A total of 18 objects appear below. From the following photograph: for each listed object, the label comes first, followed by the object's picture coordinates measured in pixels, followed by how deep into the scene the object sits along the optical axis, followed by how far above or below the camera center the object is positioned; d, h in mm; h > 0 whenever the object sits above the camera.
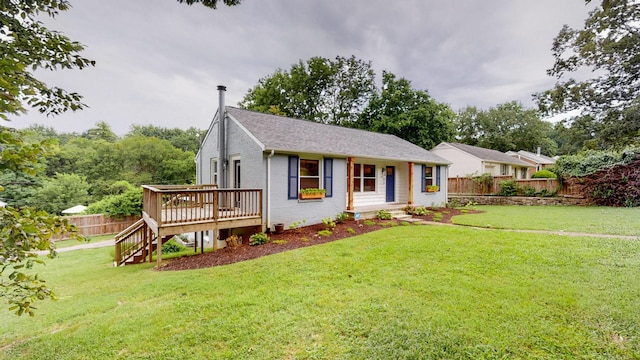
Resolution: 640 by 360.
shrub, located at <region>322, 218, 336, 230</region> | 9625 -1544
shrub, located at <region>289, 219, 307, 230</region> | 9422 -1514
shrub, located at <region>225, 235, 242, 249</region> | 8047 -1851
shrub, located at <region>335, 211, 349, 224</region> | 10564 -1418
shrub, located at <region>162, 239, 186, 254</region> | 12312 -3141
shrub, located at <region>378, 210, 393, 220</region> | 11328 -1429
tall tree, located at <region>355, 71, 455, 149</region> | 25703 +6685
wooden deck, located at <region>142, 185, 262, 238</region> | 7055 -1004
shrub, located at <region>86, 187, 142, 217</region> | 18328 -1649
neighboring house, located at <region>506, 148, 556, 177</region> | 30406 +2586
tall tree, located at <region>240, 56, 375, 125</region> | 29531 +10461
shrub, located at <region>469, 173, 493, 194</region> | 19072 -24
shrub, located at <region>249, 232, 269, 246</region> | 8041 -1748
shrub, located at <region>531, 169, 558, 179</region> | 18730 +514
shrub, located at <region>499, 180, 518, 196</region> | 17945 -432
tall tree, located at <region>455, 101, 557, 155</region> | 38781 +8039
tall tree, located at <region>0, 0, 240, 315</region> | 1881 +791
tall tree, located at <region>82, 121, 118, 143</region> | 39506 +7518
